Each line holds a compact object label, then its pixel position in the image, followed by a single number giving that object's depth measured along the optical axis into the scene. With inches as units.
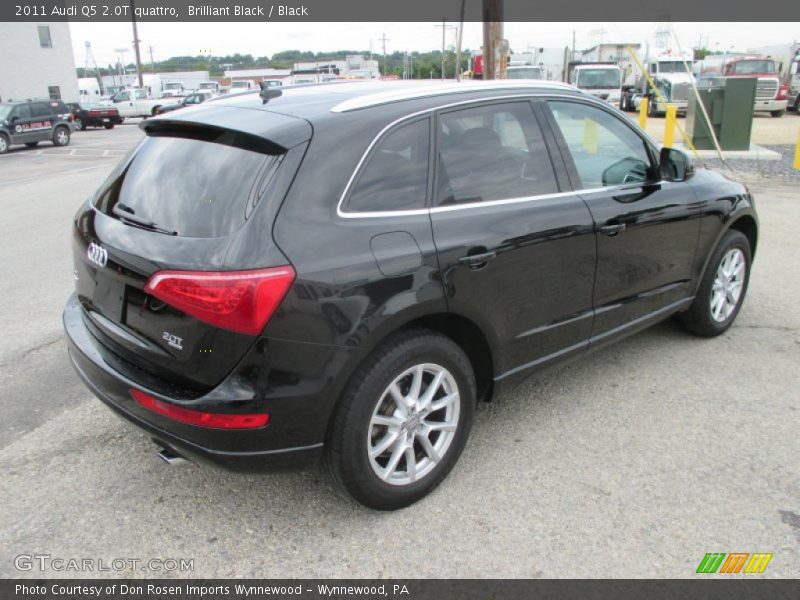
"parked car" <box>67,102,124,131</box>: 1333.7
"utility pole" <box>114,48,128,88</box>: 3197.8
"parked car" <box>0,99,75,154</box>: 855.7
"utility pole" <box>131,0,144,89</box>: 1850.4
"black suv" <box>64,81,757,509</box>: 95.1
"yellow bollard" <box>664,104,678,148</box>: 548.7
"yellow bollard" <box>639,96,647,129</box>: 707.2
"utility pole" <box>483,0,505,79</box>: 515.8
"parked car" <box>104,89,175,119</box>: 1497.3
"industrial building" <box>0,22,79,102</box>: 1679.4
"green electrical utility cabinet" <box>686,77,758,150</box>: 565.9
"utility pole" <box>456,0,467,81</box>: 812.9
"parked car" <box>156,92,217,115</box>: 1390.3
